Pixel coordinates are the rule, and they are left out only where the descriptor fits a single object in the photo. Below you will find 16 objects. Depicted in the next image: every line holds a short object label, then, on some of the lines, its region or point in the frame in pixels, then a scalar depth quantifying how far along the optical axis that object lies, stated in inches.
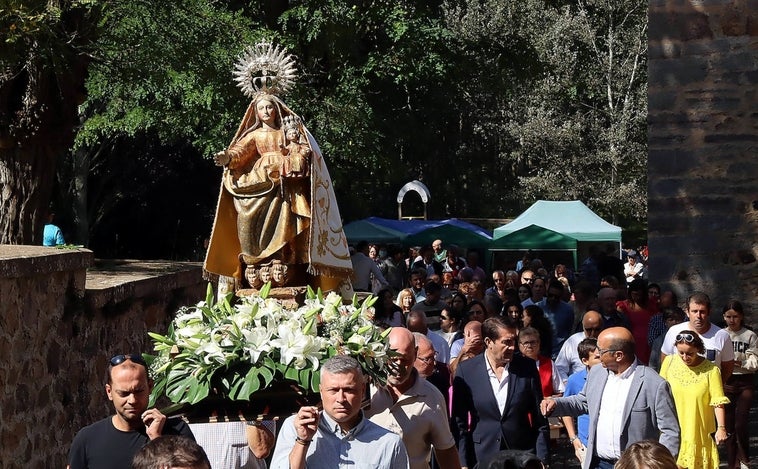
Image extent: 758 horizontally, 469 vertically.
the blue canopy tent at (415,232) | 1170.0
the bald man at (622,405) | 308.2
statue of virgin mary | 384.5
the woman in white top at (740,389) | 461.7
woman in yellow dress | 368.5
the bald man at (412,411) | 274.7
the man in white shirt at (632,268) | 1066.7
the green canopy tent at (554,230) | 1132.5
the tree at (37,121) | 542.9
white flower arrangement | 235.9
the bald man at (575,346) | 422.9
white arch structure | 1373.0
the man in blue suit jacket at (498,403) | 324.2
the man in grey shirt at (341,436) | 211.3
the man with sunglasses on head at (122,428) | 221.9
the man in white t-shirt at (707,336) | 433.1
